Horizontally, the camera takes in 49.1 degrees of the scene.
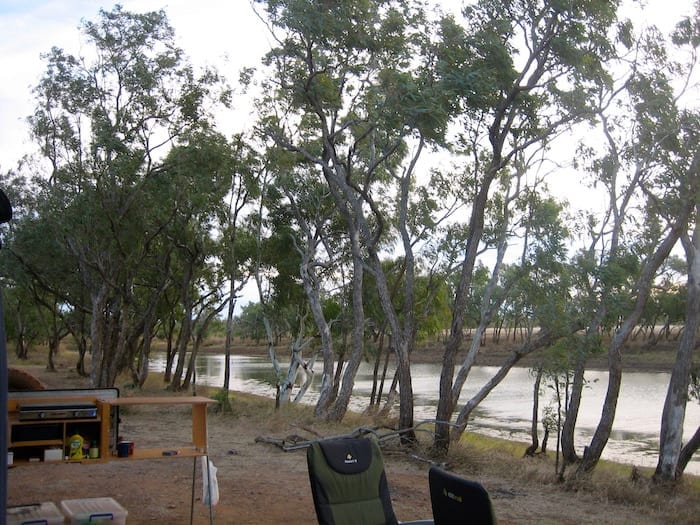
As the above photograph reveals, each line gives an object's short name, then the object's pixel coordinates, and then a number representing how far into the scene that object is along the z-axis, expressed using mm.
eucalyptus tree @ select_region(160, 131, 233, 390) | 16062
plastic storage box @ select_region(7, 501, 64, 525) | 4785
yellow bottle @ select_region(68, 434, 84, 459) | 4965
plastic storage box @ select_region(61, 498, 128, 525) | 4930
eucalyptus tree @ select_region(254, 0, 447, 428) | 10219
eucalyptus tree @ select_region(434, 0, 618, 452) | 10273
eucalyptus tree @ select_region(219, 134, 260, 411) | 18578
